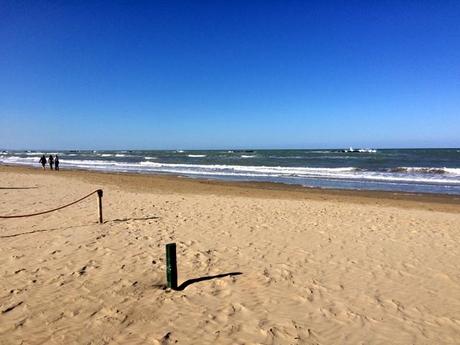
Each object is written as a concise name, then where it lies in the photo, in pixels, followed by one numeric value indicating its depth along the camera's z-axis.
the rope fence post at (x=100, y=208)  9.34
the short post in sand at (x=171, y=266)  5.27
